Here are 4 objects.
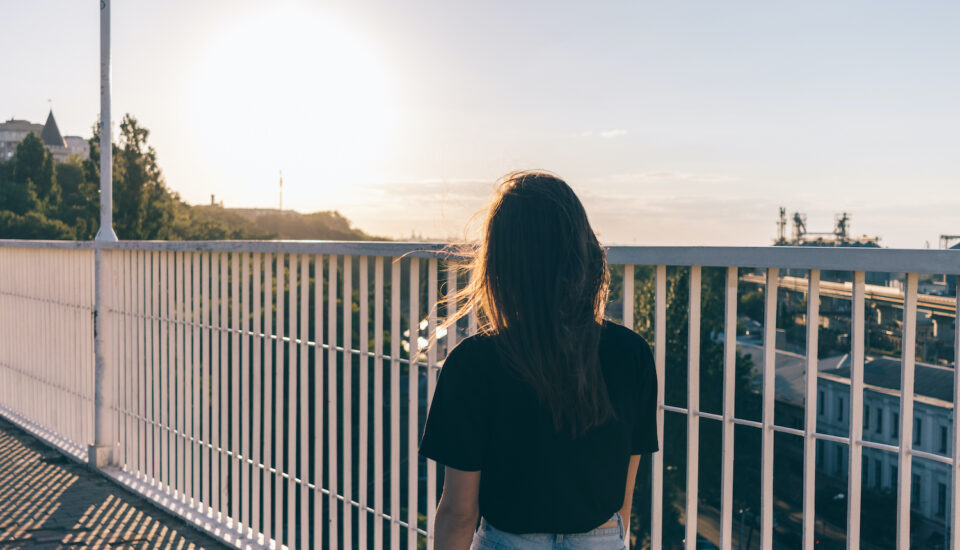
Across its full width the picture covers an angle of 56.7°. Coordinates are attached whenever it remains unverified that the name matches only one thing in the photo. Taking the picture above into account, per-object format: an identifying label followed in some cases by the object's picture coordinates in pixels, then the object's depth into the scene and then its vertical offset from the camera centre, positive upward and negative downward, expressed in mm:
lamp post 6148 -1006
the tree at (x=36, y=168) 94688 +7633
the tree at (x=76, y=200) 72625 +3838
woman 1804 -299
